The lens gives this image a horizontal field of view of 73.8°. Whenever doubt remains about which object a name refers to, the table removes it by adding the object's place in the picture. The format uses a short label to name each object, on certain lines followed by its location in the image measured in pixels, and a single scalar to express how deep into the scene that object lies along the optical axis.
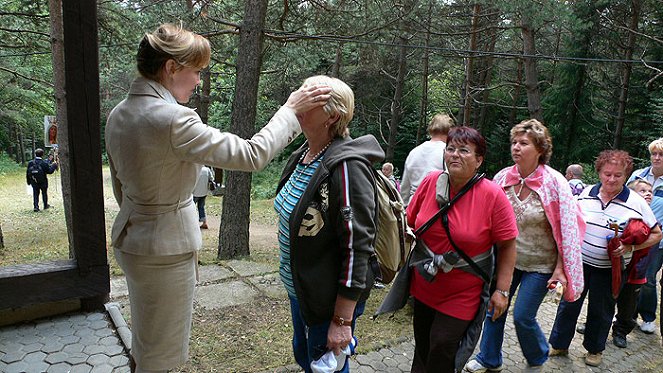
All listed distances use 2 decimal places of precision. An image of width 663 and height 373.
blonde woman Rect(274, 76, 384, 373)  1.68
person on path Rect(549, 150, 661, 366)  3.11
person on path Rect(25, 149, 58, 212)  13.05
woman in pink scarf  2.75
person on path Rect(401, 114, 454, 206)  3.94
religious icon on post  6.13
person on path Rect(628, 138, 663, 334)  4.10
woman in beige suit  1.57
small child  3.37
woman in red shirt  2.32
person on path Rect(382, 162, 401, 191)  8.65
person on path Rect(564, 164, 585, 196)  7.00
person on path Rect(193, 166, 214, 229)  9.36
